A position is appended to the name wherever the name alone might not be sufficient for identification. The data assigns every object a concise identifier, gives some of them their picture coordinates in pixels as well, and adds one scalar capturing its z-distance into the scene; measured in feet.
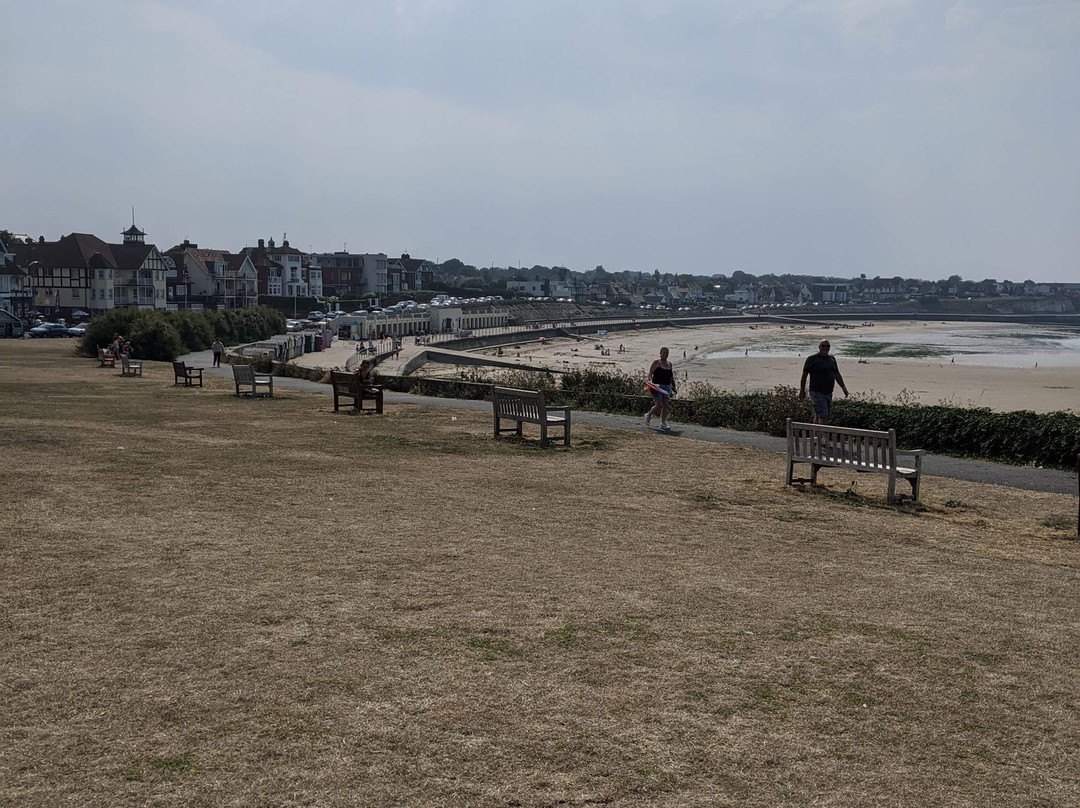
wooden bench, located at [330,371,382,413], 61.57
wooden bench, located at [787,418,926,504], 34.86
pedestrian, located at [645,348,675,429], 53.93
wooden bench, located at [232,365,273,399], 71.97
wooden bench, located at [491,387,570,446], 47.39
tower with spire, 357.82
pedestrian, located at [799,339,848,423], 46.52
